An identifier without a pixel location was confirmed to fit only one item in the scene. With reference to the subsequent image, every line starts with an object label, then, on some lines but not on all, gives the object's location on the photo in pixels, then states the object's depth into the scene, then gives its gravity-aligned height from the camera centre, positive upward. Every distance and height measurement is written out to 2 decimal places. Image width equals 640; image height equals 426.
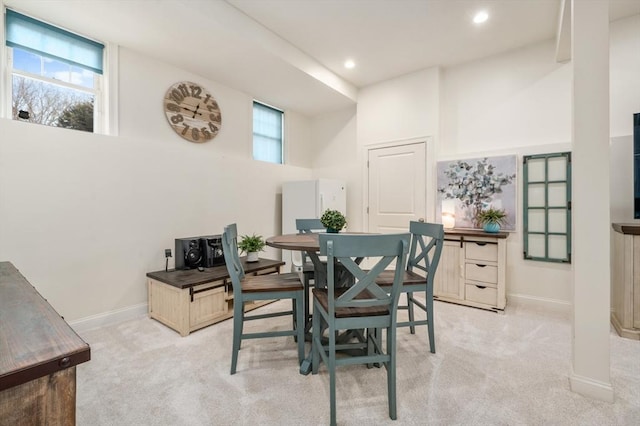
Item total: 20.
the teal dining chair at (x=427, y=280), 2.15 -0.52
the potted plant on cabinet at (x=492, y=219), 3.30 -0.10
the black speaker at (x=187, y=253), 3.04 -0.44
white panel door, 4.02 +0.34
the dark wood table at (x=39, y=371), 0.70 -0.40
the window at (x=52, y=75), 2.42 +1.21
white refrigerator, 4.09 +0.14
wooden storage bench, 2.53 -0.80
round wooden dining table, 1.88 -0.22
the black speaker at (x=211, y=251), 3.11 -0.44
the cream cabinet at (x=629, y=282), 2.43 -0.60
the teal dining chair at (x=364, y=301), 1.47 -0.48
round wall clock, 3.36 +1.20
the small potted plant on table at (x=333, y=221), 2.40 -0.09
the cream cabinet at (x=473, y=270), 3.11 -0.67
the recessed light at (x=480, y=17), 2.86 +1.92
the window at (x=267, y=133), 4.45 +1.23
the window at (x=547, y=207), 3.12 +0.03
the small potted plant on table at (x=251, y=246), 3.31 -0.41
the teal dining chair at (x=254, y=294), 1.94 -0.57
